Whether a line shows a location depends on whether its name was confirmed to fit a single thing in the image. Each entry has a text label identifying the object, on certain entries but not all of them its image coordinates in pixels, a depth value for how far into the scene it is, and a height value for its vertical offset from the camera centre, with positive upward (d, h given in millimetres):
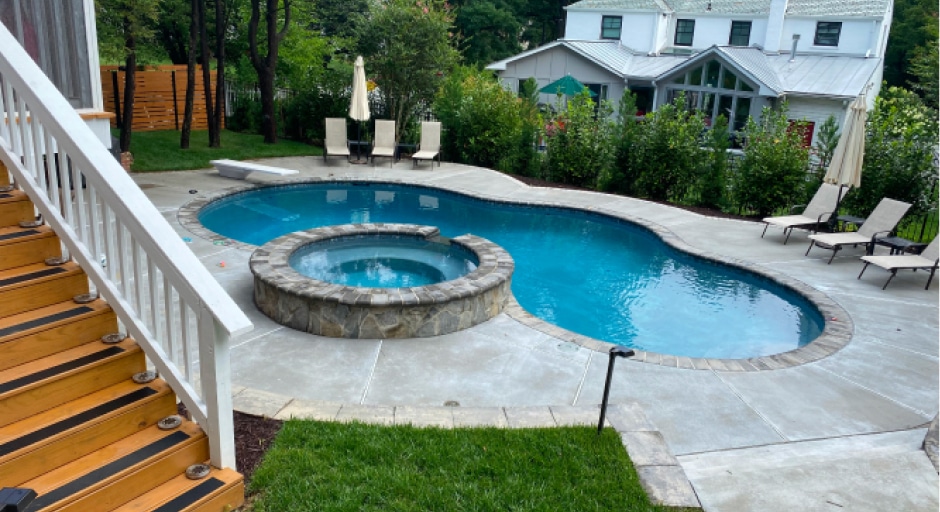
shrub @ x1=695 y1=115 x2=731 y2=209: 12320 -787
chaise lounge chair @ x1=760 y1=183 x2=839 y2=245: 10164 -1300
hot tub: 6113 -1845
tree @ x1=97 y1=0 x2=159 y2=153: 12078 +1146
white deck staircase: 2963 -1240
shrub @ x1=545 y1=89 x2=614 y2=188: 13562 -544
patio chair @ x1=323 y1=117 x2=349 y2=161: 14922 -752
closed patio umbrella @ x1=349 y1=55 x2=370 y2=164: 14271 +32
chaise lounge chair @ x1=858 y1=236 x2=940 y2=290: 8250 -1570
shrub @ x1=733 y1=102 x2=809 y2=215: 11492 -696
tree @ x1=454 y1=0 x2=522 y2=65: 33312 +4188
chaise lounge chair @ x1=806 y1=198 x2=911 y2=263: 9188 -1348
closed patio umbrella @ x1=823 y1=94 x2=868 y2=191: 9602 -271
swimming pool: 7430 -2089
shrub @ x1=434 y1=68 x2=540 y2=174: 14898 -304
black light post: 3916 -1397
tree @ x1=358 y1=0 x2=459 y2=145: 14883 +1277
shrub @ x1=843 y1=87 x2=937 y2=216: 10320 -401
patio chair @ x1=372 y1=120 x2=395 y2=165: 15008 -712
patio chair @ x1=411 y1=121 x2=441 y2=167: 14898 -723
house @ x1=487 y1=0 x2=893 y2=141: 23328 +2669
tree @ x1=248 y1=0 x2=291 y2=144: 15805 +945
